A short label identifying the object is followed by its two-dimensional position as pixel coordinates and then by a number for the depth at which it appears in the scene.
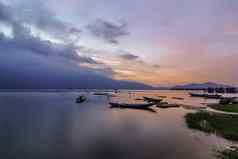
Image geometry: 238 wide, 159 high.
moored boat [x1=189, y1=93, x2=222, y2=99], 85.24
